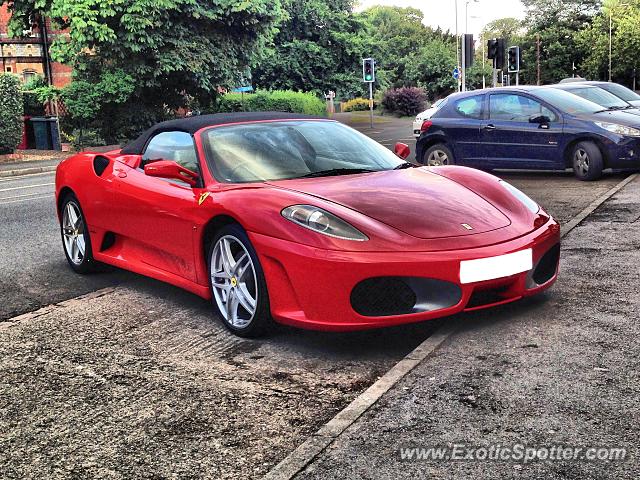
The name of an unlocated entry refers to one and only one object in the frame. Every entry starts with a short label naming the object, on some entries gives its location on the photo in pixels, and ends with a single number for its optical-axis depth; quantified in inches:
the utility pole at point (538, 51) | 3383.4
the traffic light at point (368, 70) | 1418.7
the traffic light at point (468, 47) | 1095.2
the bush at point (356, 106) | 2425.0
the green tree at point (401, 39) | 1819.6
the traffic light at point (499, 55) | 1080.2
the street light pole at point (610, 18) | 3394.4
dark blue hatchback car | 462.9
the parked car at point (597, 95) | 559.5
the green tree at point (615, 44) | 3309.5
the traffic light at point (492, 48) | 1078.8
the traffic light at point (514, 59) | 1307.0
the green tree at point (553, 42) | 3602.4
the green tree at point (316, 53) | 1713.8
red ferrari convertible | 167.9
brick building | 1300.4
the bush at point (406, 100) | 2174.0
